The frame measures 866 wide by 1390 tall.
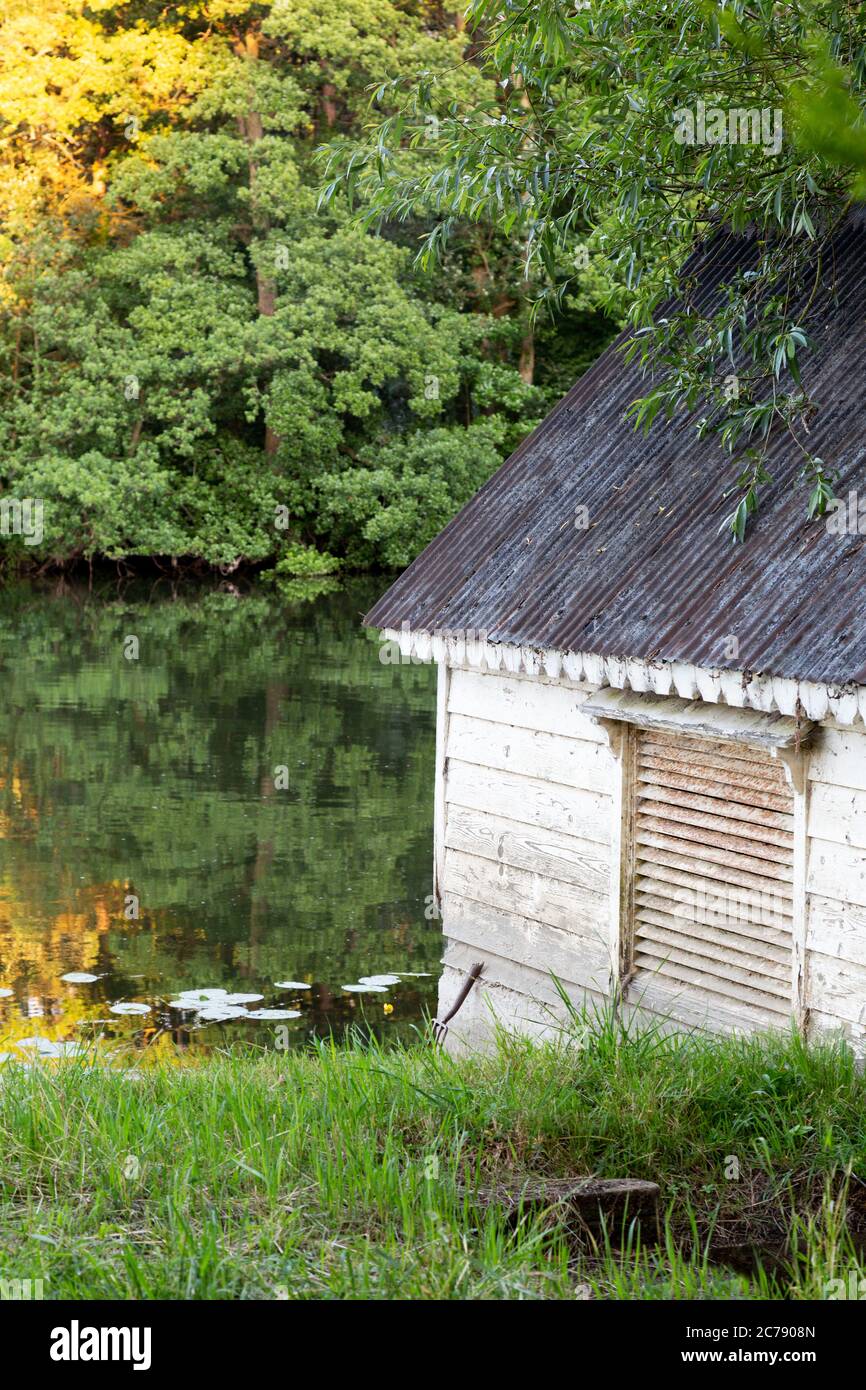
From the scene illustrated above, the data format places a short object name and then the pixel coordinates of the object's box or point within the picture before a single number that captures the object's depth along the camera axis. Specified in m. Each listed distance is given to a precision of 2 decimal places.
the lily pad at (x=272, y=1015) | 14.91
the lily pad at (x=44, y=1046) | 12.86
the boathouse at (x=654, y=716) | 8.33
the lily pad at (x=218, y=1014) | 14.77
